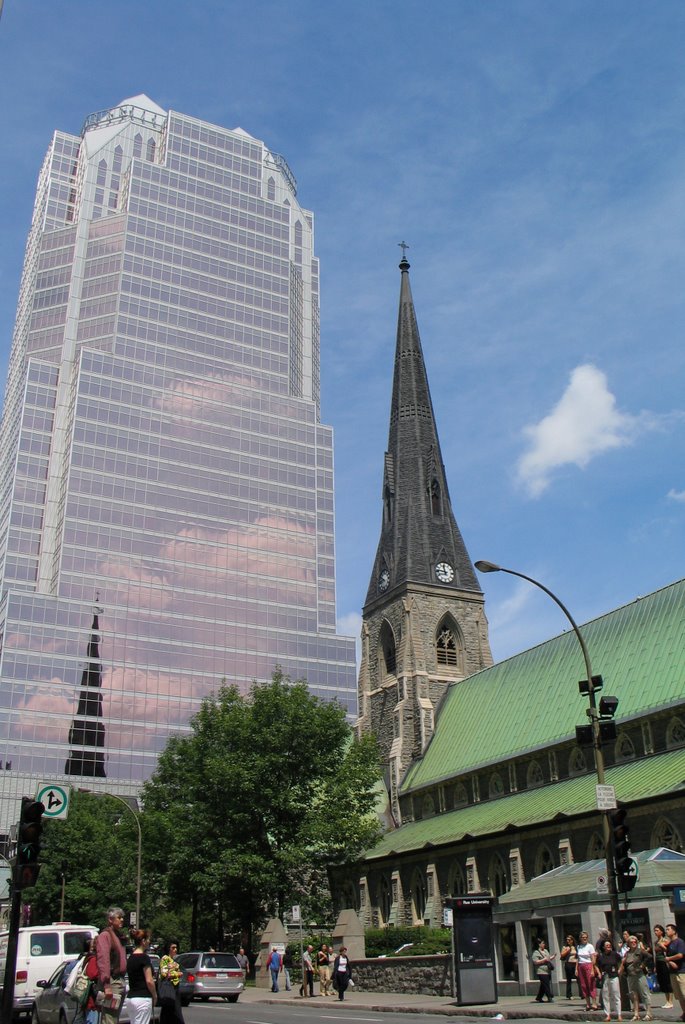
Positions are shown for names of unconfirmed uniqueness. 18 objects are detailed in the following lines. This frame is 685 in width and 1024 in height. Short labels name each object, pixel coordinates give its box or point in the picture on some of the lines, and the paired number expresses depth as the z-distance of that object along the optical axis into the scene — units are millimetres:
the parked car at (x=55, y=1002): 16013
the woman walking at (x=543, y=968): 24906
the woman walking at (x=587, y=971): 22547
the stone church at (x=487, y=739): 33562
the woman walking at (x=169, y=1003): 14602
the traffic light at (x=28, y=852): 14602
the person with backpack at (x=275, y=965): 36594
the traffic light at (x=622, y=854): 18328
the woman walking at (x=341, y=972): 30006
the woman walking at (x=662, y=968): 20125
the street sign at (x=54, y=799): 17616
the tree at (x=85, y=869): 62625
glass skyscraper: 87062
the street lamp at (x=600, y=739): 19281
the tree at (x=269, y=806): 44500
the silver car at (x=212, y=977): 30844
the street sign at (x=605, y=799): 19172
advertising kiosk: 24812
